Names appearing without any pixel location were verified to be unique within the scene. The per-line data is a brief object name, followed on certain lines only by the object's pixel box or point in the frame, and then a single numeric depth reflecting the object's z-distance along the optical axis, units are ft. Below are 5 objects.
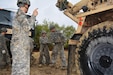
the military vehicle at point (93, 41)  4.86
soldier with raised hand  5.68
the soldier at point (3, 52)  9.67
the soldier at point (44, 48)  11.11
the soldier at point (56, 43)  10.73
